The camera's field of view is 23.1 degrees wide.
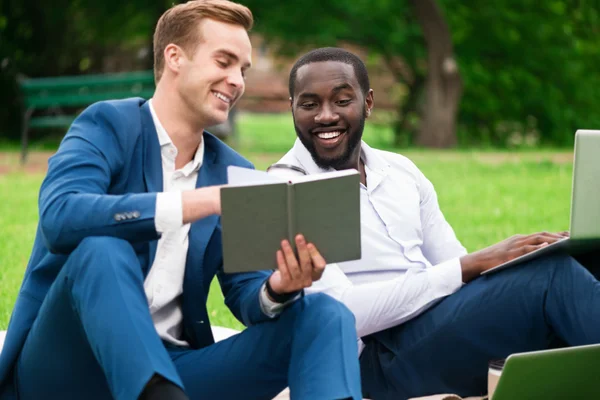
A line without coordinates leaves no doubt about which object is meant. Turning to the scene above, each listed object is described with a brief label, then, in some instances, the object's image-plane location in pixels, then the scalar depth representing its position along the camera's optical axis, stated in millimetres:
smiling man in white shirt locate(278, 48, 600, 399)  4290
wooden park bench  17053
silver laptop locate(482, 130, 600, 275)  4058
